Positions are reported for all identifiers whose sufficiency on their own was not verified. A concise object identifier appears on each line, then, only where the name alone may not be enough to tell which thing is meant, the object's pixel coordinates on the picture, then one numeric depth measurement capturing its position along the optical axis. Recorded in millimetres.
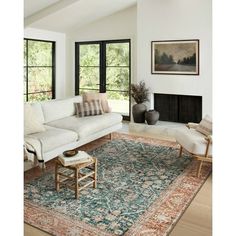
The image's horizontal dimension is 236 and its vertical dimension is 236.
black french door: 7383
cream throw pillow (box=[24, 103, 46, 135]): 4112
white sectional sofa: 3859
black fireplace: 6402
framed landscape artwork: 6051
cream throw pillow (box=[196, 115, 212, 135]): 4191
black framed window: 7139
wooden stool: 3145
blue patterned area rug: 2604
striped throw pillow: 5434
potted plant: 6488
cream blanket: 3627
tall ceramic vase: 6480
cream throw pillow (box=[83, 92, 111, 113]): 5750
